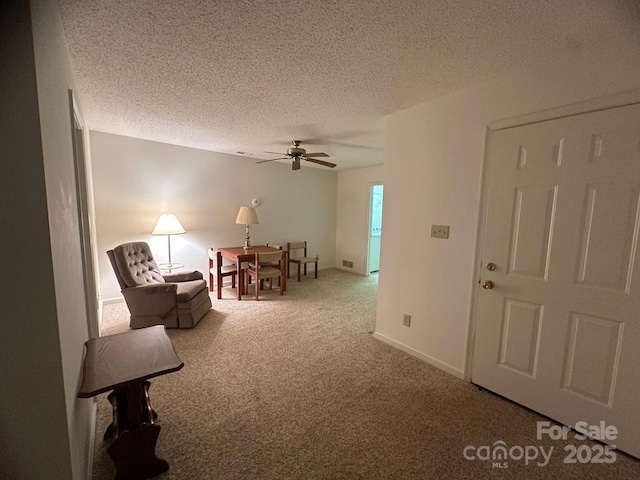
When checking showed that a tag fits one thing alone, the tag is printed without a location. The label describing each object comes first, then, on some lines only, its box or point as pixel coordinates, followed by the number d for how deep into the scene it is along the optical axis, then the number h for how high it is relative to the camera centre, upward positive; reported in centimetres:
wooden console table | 121 -77
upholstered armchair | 283 -94
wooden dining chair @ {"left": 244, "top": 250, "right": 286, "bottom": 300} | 402 -91
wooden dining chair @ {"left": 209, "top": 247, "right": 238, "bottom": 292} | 434 -99
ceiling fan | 354 +81
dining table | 398 -70
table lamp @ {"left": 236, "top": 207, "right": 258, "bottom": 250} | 441 -7
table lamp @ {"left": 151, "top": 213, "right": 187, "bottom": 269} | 363 -22
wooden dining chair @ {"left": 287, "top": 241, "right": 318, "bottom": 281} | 516 -89
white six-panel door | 146 -32
